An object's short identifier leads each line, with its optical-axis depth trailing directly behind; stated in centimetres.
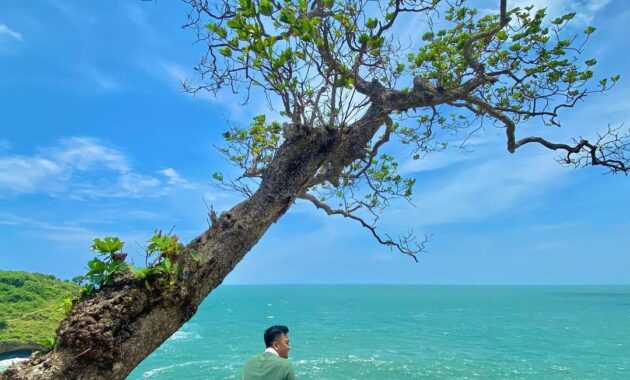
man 368
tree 303
